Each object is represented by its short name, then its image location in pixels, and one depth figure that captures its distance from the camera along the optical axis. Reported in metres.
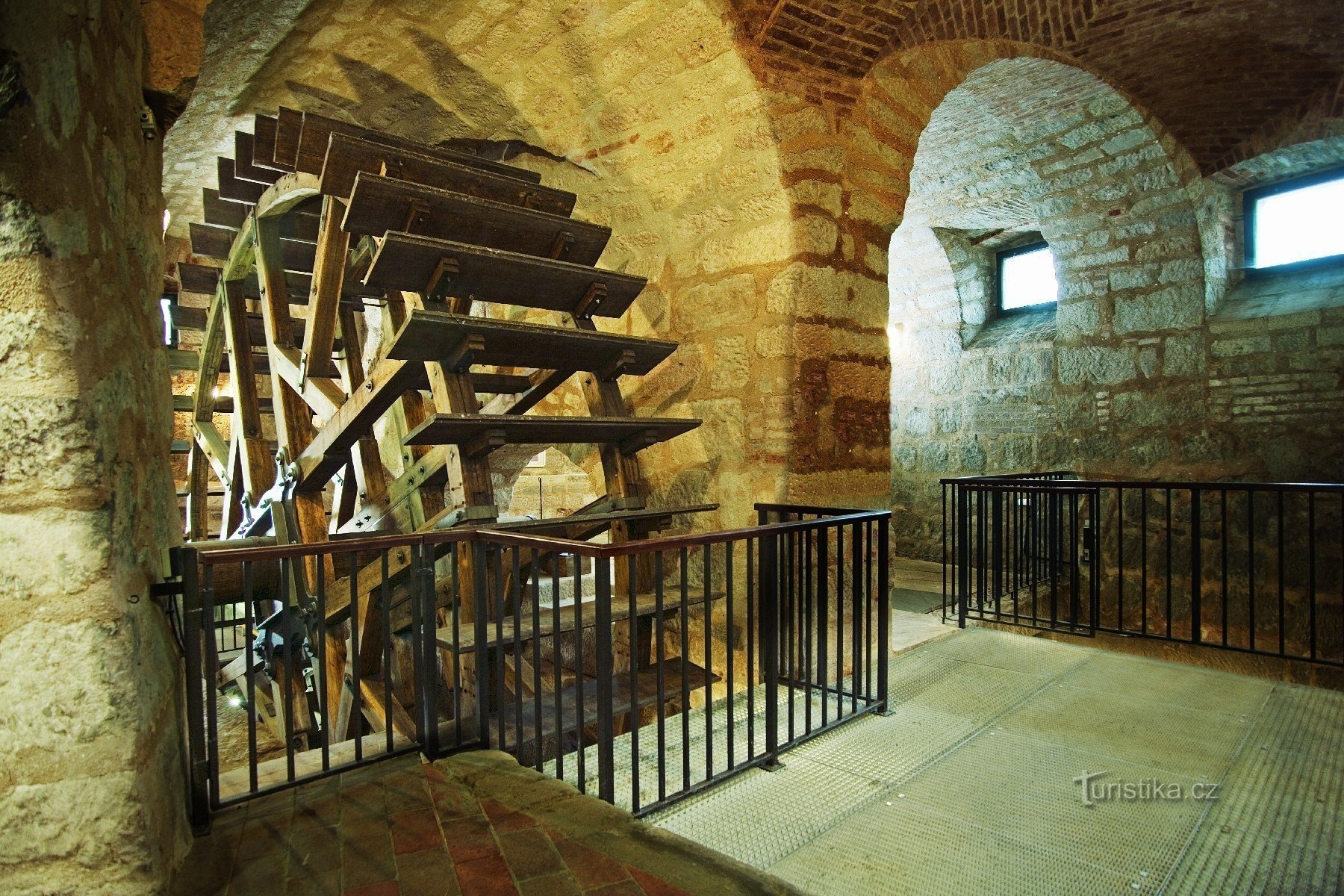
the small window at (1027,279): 7.17
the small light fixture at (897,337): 7.98
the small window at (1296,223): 5.31
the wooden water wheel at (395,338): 3.24
